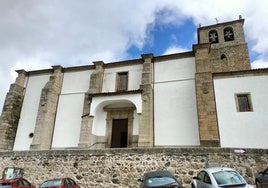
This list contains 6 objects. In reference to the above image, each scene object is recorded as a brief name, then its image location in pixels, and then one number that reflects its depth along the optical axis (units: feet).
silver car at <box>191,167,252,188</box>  18.58
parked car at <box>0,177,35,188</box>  27.22
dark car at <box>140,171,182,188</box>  19.89
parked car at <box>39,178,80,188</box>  27.47
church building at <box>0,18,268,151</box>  40.68
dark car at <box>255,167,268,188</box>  20.88
